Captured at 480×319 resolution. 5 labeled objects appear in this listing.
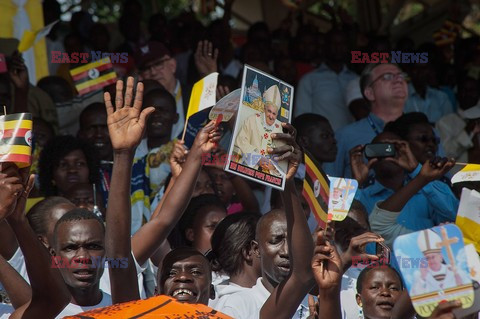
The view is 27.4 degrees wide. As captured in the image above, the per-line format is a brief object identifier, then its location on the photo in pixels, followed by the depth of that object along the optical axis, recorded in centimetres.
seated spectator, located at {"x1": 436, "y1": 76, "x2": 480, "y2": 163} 831
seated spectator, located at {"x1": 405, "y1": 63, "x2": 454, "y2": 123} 928
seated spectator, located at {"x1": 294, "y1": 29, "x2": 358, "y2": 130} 888
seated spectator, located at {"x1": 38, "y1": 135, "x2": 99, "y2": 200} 671
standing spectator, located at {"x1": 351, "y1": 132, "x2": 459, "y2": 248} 646
